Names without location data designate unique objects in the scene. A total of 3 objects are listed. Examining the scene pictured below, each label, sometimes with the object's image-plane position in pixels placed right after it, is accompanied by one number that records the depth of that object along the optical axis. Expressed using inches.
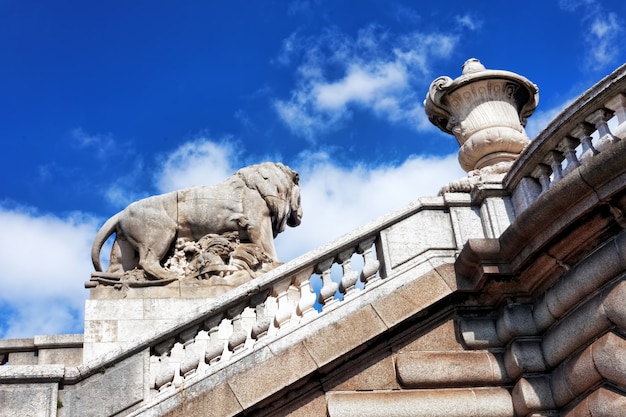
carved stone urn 437.4
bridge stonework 318.0
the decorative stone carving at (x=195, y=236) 471.2
